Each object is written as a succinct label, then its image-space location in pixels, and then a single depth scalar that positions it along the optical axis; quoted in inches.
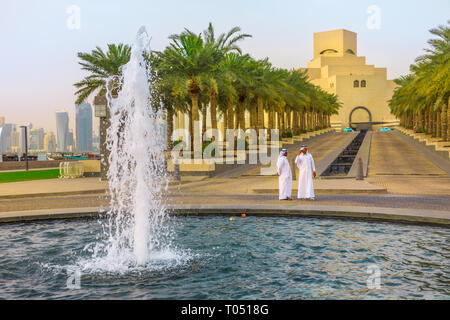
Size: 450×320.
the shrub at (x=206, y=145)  1213.0
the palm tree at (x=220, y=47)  1213.7
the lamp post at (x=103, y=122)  871.1
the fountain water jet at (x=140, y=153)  340.5
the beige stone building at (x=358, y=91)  5290.4
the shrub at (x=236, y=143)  1537.2
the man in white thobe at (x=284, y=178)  575.3
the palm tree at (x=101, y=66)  1337.4
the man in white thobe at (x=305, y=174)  573.3
